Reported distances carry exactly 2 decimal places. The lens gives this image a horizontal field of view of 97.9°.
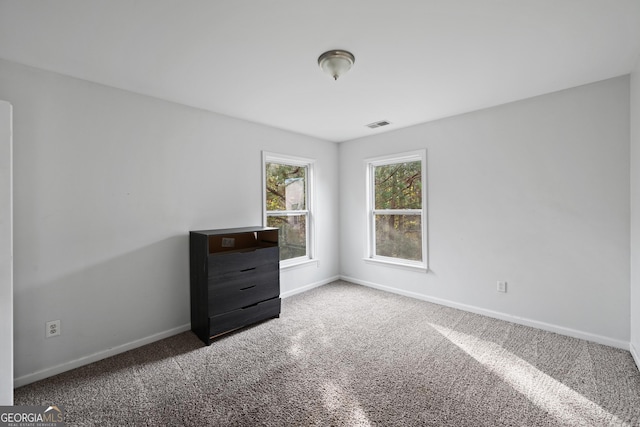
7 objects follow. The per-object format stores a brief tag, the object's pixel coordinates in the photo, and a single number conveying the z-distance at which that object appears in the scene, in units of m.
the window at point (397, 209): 3.74
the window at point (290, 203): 3.76
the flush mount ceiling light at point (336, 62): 1.94
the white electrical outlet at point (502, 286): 3.00
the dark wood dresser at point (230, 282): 2.60
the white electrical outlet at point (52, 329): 2.10
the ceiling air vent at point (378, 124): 3.54
